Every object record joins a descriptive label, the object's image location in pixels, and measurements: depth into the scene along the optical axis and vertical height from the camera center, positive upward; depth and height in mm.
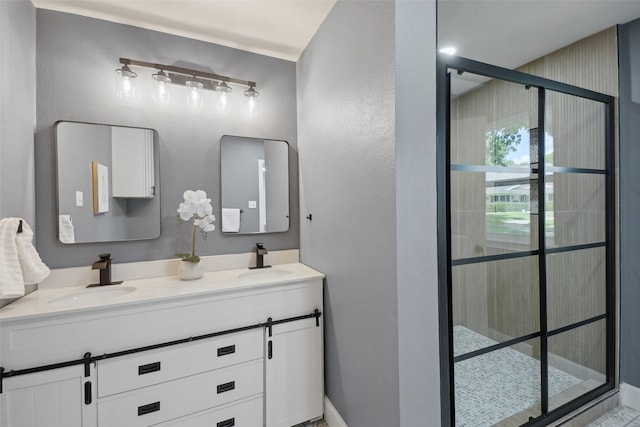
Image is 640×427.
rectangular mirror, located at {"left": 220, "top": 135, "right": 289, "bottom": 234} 2084 +212
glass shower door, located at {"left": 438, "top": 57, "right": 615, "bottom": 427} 1355 -210
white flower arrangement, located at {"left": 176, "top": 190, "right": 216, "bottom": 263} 1799 +5
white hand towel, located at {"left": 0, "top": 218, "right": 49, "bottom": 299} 1187 -212
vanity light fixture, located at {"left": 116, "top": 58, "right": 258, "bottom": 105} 1791 +912
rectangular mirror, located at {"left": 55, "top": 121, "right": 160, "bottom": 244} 1680 +197
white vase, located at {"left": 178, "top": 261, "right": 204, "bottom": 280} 1745 -372
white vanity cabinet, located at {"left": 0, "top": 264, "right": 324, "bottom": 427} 1225 -745
